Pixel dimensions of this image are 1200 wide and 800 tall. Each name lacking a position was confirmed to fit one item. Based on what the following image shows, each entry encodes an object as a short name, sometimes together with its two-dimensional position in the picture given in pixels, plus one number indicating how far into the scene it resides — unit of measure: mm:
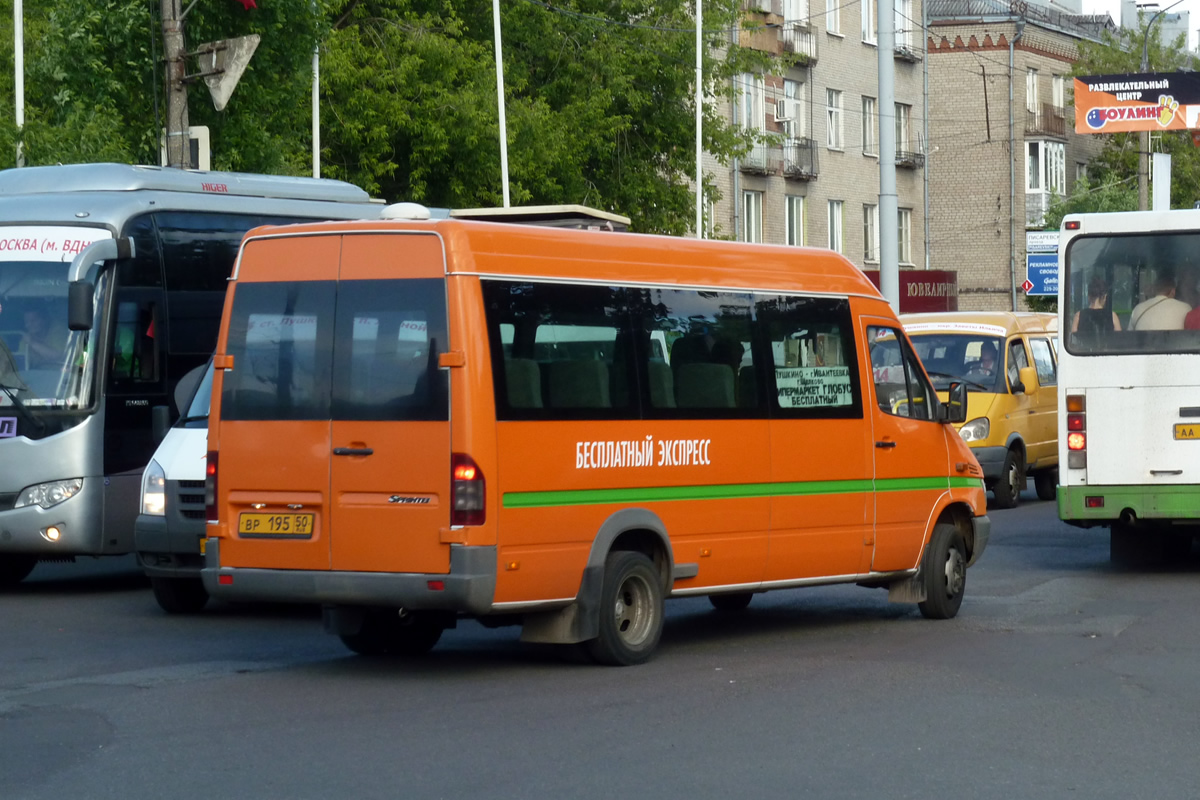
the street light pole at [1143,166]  45531
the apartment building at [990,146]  67438
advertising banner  43438
